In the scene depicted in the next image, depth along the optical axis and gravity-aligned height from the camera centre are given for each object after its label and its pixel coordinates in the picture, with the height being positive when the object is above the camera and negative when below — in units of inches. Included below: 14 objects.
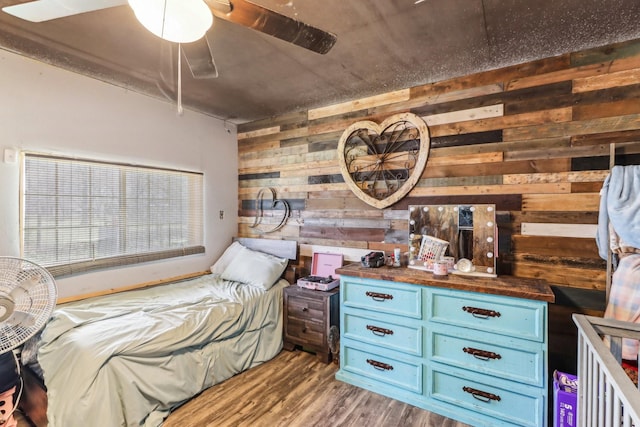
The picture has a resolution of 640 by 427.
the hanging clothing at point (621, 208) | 69.6 +0.9
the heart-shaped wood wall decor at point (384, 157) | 106.6 +20.1
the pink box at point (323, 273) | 115.4 -25.3
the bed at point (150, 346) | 68.4 -35.5
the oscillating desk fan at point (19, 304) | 65.5 -20.5
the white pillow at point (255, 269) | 122.1 -23.7
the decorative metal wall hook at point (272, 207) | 139.0 +1.1
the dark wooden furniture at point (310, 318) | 108.5 -38.5
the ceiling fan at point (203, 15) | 47.2 +31.7
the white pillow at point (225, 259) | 140.9 -22.1
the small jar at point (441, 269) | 86.9 -16.1
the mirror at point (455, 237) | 90.4 -8.0
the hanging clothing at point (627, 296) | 68.0 -19.2
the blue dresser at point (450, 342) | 72.2 -34.6
